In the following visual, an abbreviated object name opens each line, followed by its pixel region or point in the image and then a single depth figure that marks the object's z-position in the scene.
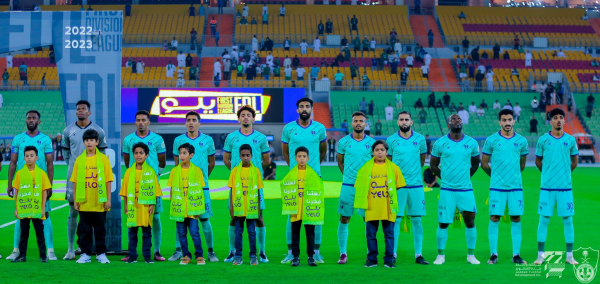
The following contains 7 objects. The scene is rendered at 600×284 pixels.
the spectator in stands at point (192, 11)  48.80
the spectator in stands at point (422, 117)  37.94
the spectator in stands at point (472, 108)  38.81
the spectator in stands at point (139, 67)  40.09
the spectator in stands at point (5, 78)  39.25
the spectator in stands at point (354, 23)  47.09
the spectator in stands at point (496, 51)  44.72
